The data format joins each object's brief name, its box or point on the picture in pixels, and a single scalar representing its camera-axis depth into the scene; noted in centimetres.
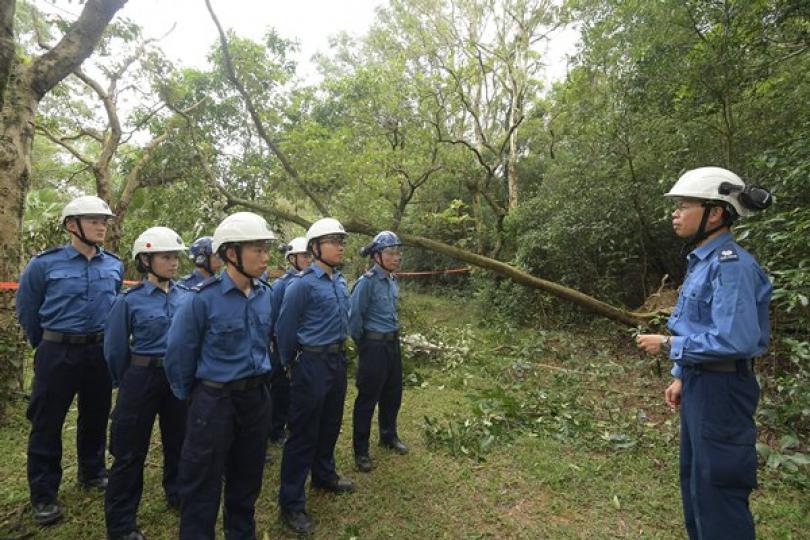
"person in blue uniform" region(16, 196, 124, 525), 336
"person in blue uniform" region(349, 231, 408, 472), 433
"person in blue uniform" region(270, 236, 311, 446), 483
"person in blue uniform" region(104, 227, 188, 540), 306
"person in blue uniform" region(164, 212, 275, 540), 259
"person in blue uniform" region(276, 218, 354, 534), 341
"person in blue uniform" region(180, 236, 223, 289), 450
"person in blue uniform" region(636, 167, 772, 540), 222
